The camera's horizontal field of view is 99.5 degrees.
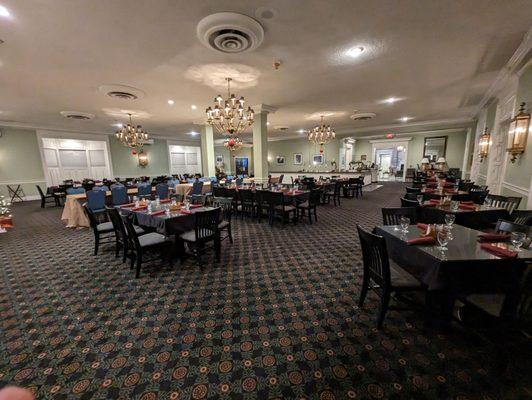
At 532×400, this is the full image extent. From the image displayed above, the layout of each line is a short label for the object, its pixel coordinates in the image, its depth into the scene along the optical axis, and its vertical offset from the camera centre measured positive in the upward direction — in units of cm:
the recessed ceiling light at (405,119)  947 +188
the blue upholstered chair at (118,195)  659 -80
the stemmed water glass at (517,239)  183 -63
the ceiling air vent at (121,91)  507 +178
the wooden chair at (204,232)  329 -101
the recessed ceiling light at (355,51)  352 +179
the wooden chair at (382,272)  194 -102
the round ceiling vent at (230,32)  268 +170
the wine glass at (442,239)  193 -65
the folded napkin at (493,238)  210 -71
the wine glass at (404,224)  240 -64
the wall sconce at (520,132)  382 +51
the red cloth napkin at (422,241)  204 -70
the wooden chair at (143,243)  315 -109
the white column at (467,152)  1121 +52
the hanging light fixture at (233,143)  738 +76
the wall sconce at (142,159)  1370 +51
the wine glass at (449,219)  235 -59
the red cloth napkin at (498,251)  175 -71
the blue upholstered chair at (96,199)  576 -81
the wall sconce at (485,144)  688 +55
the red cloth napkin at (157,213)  364 -74
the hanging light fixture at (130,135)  768 +114
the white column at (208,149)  985 +77
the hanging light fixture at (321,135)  875 +119
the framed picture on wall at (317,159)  1520 +38
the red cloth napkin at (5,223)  543 -130
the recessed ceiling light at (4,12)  251 +178
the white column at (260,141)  716 +81
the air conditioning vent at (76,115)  739 +180
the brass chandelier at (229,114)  461 +110
